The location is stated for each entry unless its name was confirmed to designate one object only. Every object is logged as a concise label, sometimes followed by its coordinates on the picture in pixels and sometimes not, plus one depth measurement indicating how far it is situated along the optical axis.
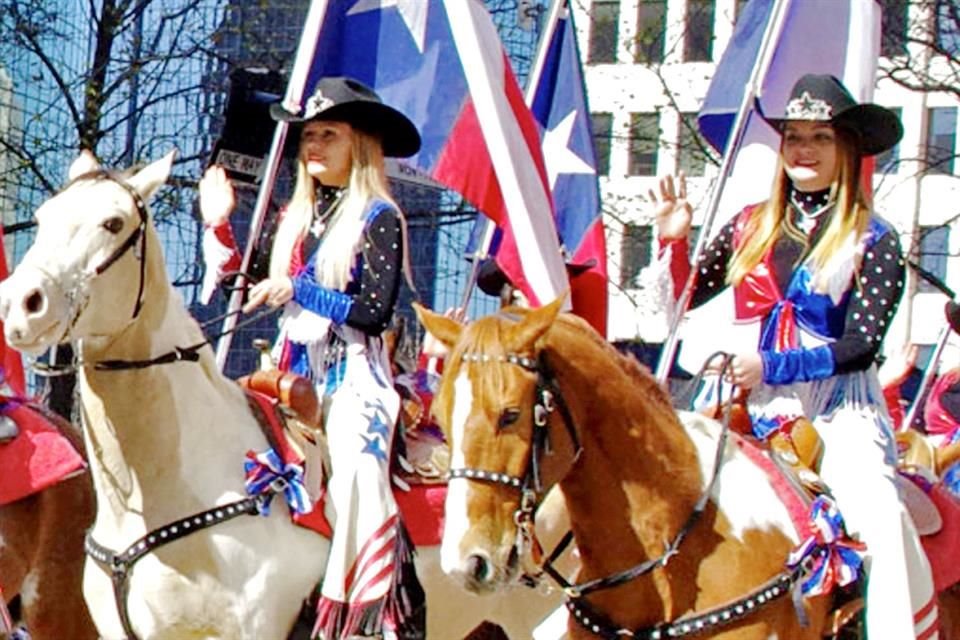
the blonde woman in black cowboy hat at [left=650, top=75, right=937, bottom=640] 12.06
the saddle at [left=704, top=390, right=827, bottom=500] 12.12
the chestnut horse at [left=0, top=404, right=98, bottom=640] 16.01
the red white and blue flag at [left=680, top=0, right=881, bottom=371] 17.20
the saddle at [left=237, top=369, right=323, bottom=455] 13.79
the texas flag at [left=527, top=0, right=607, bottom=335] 21.98
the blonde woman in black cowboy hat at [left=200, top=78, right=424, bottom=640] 13.51
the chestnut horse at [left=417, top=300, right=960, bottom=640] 10.16
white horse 12.36
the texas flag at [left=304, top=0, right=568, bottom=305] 17.86
